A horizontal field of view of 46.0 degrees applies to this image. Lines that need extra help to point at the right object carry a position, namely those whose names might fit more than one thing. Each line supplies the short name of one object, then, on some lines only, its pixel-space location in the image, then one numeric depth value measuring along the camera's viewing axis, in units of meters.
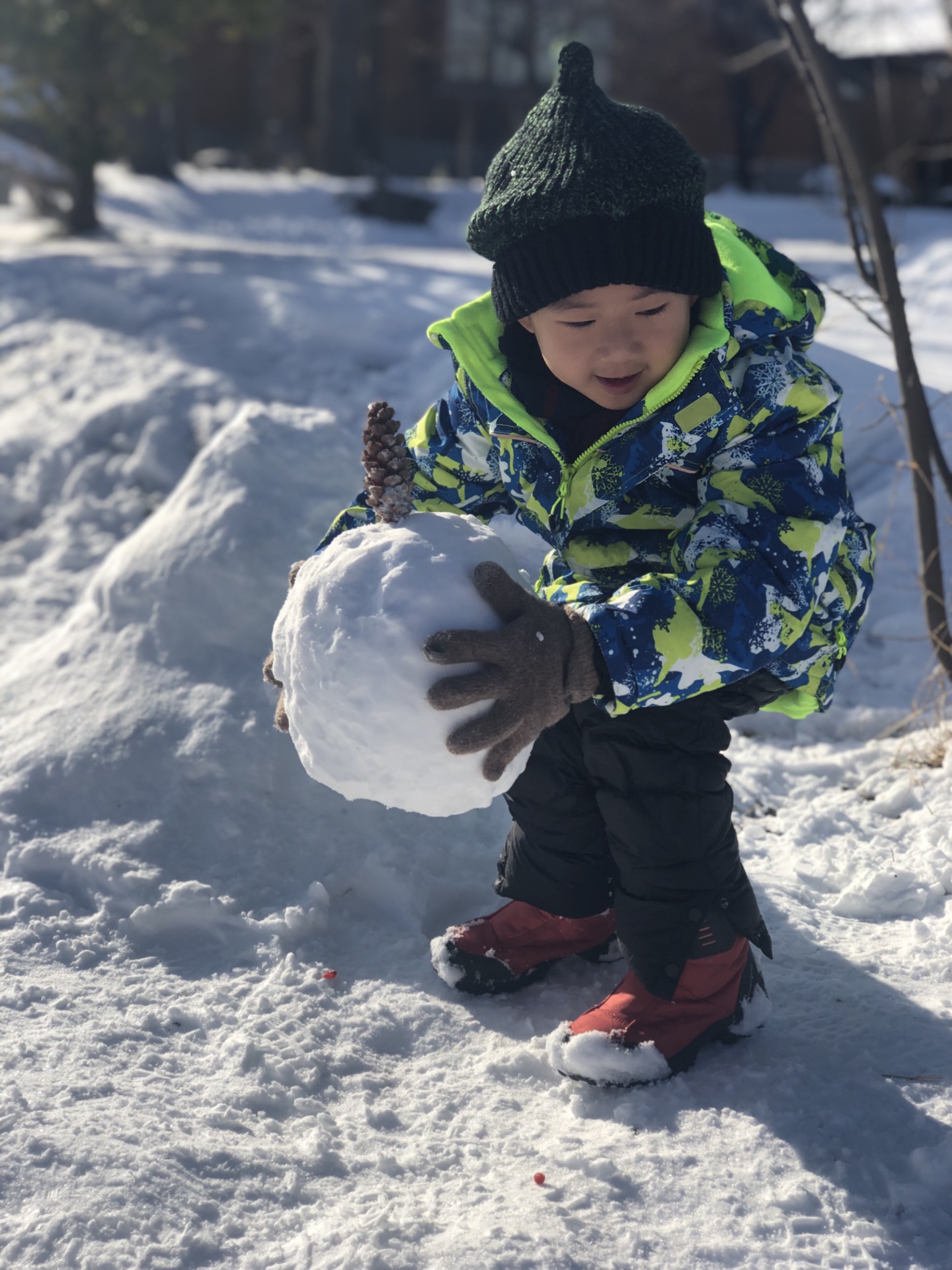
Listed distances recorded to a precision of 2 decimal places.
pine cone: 1.60
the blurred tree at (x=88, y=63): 9.09
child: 1.48
